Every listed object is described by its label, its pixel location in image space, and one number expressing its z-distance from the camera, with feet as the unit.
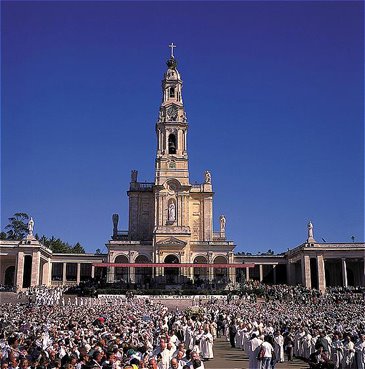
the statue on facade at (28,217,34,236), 232.10
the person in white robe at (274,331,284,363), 83.89
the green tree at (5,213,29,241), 331.57
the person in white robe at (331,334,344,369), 74.18
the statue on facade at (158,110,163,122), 259.39
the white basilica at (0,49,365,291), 229.86
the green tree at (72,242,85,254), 355.56
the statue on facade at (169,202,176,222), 241.14
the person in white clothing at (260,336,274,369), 63.62
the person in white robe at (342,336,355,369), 71.67
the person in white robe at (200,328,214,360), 82.43
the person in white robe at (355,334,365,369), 68.80
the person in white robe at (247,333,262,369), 65.51
